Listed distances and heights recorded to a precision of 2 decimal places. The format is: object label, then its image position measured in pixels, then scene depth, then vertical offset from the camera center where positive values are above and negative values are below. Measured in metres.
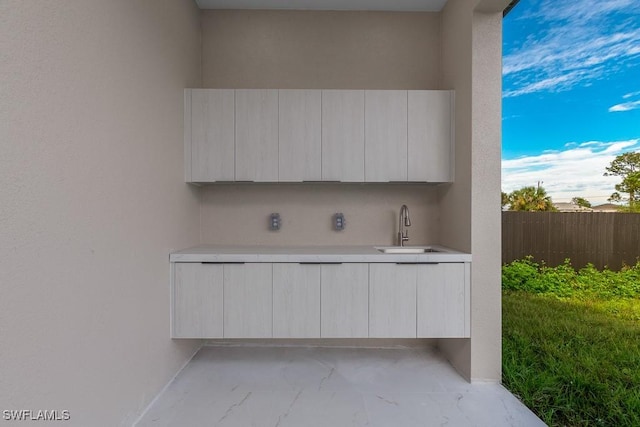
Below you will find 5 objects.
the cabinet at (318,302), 2.66 -0.71
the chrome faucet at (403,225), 3.27 -0.13
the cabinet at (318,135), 3.01 +0.69
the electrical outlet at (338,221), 3.37 -0.09
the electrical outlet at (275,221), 3.36 -0.09
